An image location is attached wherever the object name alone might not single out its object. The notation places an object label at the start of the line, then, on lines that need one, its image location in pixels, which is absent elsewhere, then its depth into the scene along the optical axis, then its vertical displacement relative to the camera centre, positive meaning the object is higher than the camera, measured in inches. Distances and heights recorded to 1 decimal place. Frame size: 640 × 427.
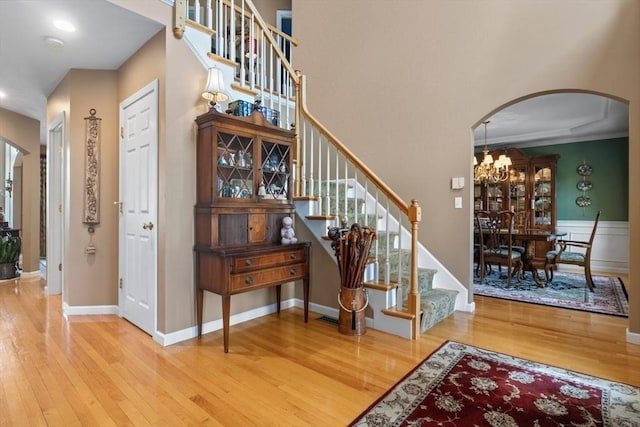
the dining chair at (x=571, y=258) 173.4 -27.4
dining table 191.0 -21.9
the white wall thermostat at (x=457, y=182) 146.0 +12.2
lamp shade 108.5 +41.4
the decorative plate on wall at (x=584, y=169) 255.3 +31.3
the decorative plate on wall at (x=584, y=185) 254.8 +18.8
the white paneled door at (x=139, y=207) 111.5 +1.0
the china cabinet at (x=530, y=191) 264.8 +15.5
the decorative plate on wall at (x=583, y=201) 255.2 +6.3
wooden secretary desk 105.9 -0.5
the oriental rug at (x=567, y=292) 151.9 -44.8
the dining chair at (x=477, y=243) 193.5 -20.7
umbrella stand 114.0 -23.1
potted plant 197.2 -28.4
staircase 114.0 +5.0
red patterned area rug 69.2 -44.8
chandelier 224.2 +29.4
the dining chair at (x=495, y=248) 183.8 -23.1
